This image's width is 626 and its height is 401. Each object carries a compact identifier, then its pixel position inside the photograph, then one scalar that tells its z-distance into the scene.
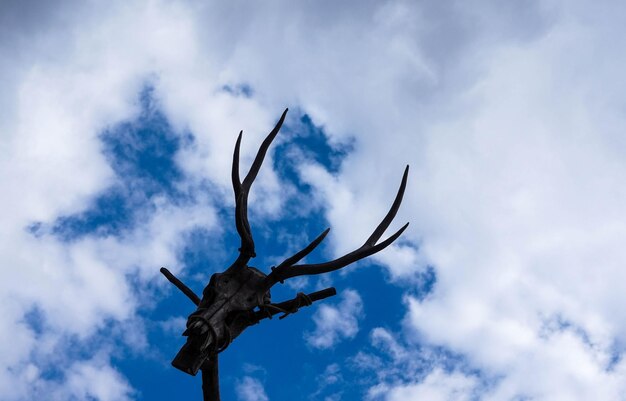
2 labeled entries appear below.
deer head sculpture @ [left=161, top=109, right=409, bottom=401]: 6.57
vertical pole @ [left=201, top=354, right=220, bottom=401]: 6.88
